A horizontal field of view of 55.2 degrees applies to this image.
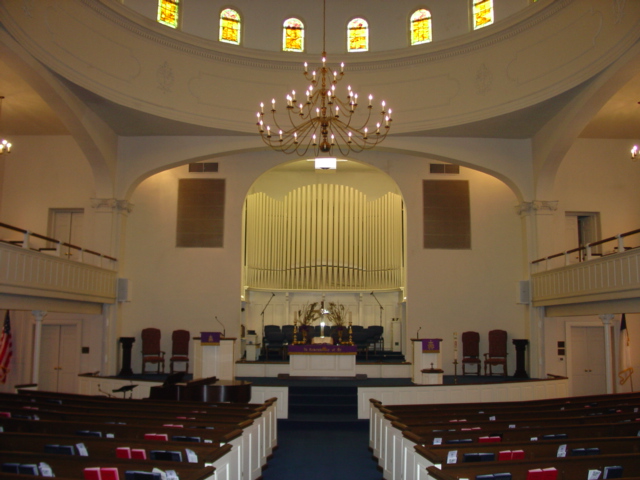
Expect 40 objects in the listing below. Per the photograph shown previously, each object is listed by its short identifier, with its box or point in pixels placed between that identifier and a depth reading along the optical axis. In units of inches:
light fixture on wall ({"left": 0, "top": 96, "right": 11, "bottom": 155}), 490.9
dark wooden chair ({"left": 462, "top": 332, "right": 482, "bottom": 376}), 600.7
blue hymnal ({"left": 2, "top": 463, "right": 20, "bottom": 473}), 159.1
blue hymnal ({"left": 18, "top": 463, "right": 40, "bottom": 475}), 158.6
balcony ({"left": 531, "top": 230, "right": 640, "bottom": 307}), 399.0
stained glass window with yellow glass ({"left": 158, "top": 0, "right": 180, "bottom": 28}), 555.2
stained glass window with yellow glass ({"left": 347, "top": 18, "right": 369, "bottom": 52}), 589.0
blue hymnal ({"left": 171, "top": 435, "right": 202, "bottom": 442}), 203.5
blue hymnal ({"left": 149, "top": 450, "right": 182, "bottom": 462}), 177.8
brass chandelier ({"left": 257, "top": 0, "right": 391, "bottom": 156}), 567.5
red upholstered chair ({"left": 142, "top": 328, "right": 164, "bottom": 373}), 595.5
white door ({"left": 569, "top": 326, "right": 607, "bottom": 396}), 593.3
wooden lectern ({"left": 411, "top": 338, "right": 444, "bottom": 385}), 512.1
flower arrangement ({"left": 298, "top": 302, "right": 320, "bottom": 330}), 679.1
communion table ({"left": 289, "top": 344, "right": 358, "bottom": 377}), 545.3
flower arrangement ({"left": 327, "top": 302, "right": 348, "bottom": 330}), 687.7
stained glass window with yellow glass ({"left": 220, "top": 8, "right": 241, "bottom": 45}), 577.3
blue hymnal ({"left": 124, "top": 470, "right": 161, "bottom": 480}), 149.5
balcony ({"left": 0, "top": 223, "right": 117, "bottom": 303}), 397.4
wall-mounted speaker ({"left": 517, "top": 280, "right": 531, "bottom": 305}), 565.9
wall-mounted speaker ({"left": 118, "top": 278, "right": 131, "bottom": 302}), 576.1
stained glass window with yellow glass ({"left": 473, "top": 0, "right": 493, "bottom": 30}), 554.9
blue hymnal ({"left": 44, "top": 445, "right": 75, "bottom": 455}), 181.0
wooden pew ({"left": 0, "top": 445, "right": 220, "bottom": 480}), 153.3
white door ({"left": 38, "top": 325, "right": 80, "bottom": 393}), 600.4
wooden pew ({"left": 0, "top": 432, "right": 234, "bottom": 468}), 179.3
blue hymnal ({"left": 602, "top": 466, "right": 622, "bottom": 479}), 164.1
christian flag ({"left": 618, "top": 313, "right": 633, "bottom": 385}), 556.1
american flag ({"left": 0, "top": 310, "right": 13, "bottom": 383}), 537.0
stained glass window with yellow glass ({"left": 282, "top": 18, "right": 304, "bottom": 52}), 586.2
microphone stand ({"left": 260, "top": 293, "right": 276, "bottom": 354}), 698.2
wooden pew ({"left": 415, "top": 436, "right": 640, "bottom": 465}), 181.3
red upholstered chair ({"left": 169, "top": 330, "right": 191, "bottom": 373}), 604.4
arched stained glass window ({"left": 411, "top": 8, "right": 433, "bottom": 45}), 577.3
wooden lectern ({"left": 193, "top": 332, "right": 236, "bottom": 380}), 516.7
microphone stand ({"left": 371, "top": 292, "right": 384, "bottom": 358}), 701.2
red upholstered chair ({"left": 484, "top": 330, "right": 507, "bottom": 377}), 586.1
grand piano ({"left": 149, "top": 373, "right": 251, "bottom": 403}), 374.9
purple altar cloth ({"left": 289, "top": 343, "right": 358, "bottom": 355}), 545.3
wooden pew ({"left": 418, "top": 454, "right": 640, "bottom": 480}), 158.7
